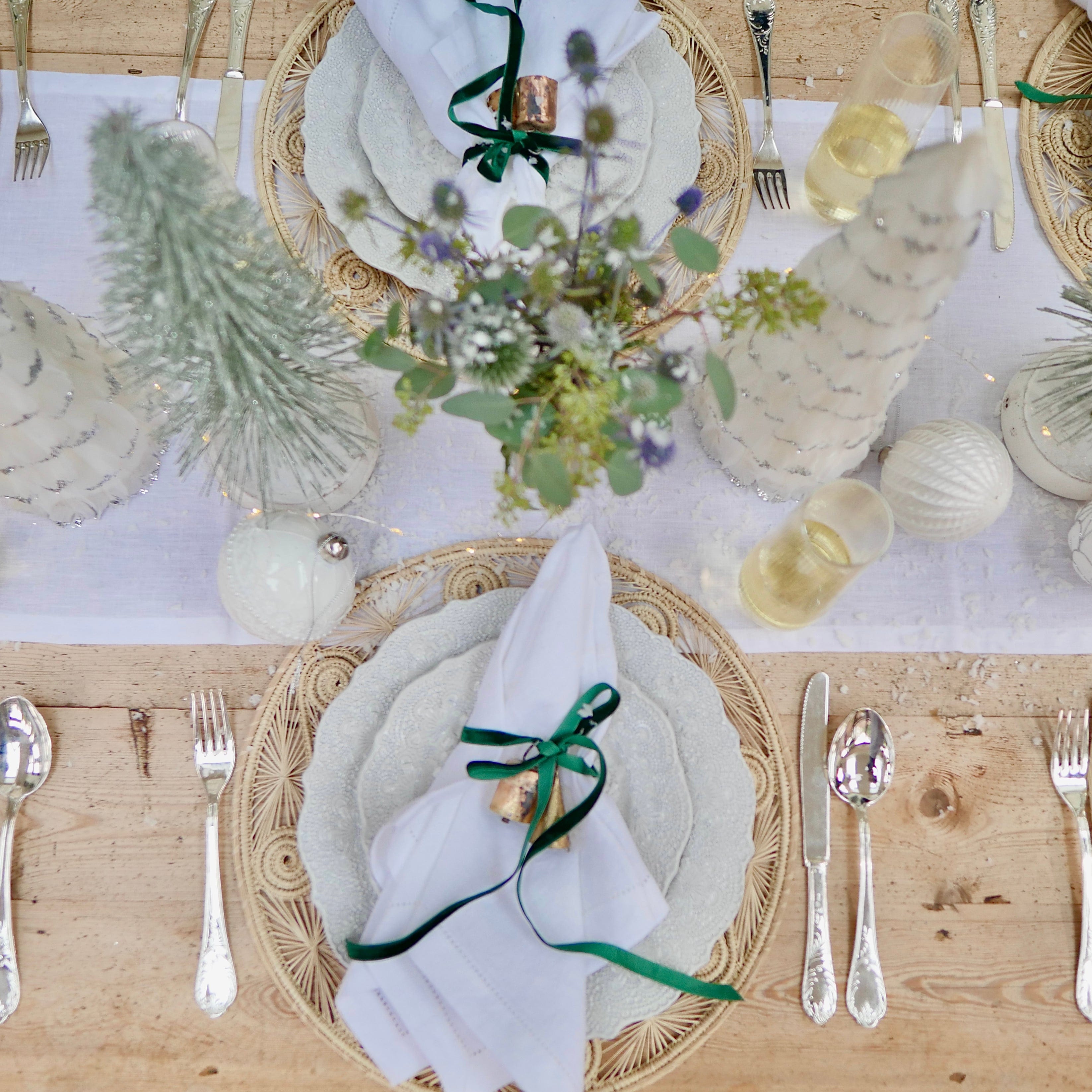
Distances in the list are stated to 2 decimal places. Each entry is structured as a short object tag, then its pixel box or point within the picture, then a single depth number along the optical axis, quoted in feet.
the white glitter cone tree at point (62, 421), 2.10
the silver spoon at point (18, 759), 2.58
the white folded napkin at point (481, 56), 2.59
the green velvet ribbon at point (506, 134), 2.49
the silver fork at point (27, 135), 2.89
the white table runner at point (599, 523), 2.74
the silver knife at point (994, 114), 2.96
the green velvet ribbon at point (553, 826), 2.30
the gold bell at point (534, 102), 2.51
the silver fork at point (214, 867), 2.55
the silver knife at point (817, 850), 2.61
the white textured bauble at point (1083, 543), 2.64
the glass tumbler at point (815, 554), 2.38
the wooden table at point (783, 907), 2.57
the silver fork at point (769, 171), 2.97
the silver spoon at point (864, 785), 2.62
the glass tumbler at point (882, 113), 2.57
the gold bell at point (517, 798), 2.32
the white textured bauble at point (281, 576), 2.38
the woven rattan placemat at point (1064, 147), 2.98
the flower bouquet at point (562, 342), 1.71
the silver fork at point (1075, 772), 2.73
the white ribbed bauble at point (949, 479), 2.47
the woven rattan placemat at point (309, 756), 2.50
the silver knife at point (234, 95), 2.88
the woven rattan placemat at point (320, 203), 2.84
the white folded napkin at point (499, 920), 2.28
